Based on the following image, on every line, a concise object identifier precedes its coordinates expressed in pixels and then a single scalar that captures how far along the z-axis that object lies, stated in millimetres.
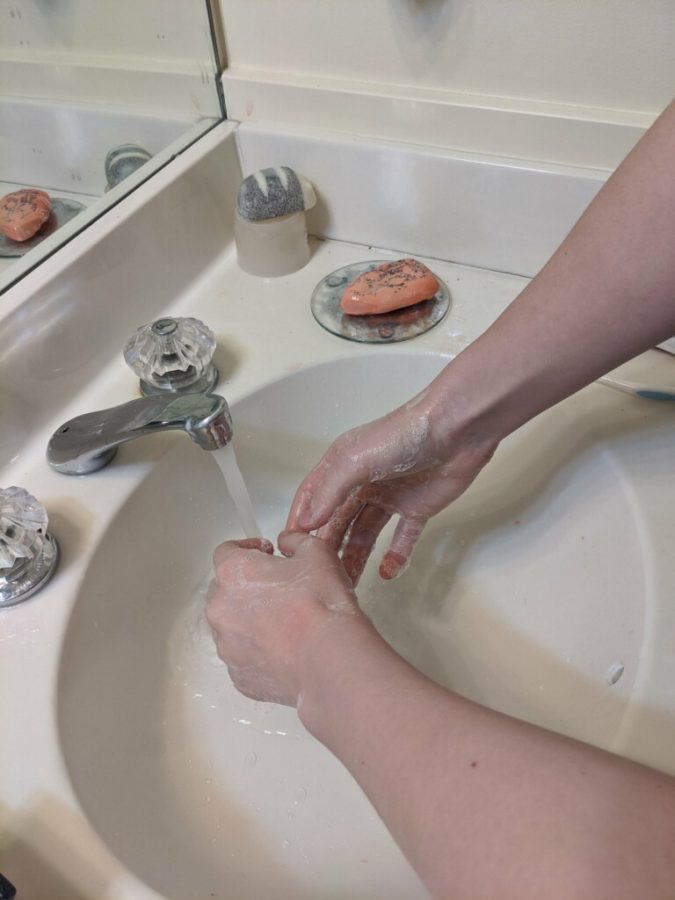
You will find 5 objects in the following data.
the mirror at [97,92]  612
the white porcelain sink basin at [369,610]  382
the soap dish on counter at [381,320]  564
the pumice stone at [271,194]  578
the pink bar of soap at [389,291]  565
